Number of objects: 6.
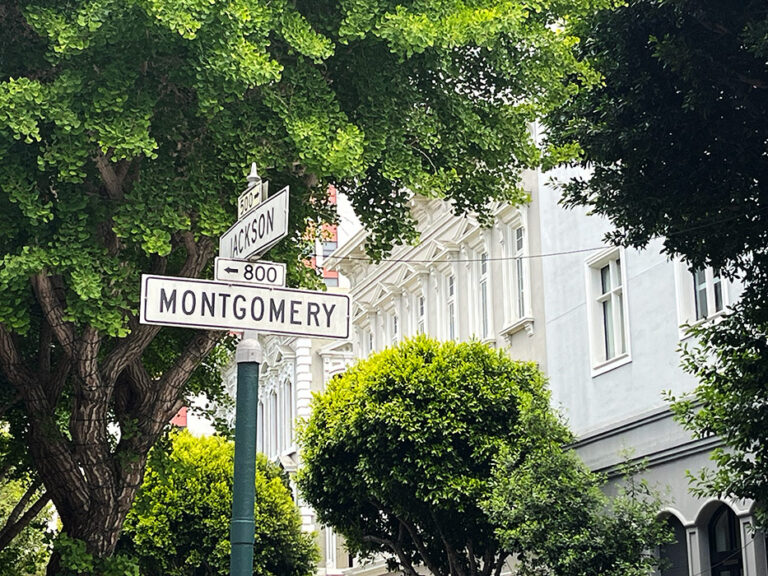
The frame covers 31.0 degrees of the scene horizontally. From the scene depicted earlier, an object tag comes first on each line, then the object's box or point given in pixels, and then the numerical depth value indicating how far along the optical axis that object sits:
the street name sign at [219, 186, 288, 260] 8.00
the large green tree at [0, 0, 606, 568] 14.19
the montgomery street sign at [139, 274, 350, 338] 7.86
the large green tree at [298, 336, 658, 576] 24.47
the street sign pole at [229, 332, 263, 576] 7.82
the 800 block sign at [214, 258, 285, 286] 8.09
